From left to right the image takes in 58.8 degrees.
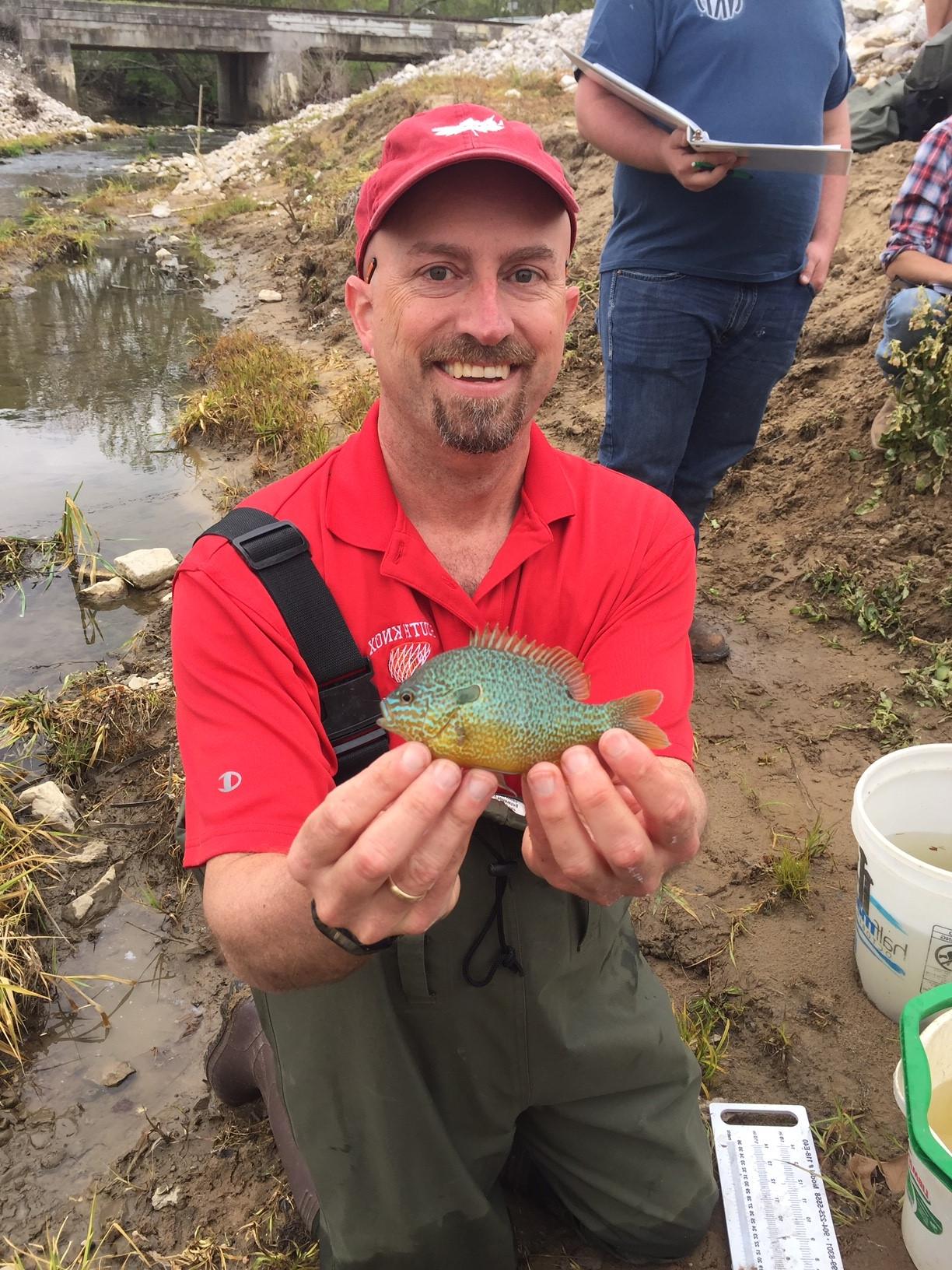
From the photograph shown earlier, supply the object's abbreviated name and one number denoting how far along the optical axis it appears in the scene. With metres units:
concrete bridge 41.78
